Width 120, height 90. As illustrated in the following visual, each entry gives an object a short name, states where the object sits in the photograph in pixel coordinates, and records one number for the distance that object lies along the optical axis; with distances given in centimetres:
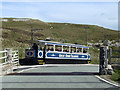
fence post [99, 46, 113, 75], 1385
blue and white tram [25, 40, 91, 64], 2461
